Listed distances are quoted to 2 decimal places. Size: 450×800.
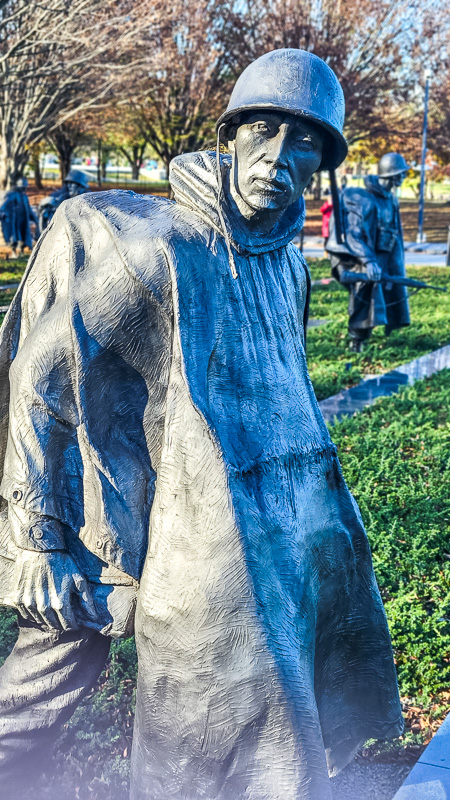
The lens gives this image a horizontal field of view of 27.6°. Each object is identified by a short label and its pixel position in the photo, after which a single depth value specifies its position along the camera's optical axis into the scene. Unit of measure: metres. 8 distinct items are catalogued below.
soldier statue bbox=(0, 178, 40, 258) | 20.02
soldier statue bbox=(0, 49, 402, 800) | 2.03
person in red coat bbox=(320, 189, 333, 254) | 16.61
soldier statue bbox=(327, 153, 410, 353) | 10.94
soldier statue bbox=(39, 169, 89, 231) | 14.94
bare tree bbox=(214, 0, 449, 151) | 28.70
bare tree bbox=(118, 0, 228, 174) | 23.02
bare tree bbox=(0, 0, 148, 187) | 17.94
